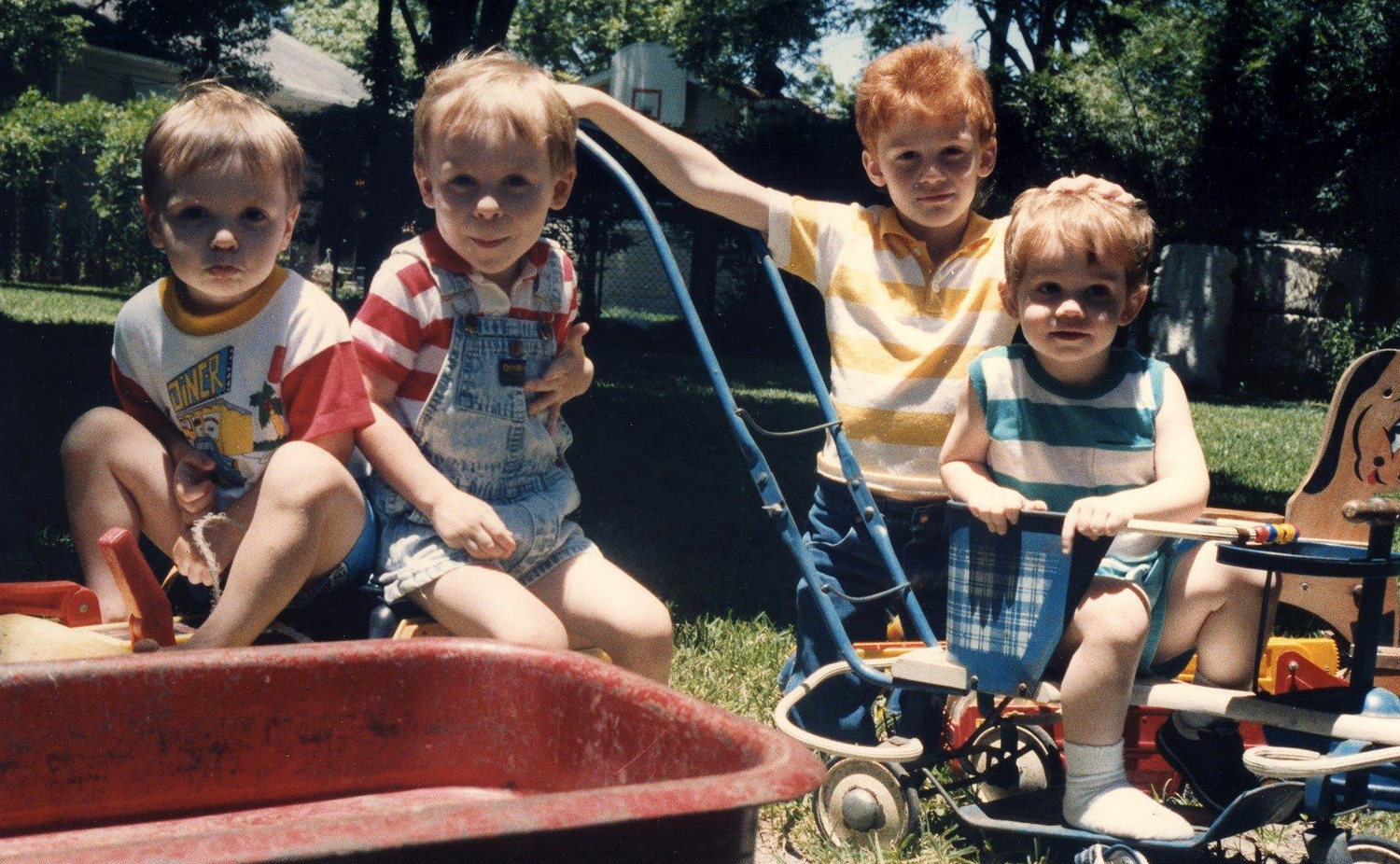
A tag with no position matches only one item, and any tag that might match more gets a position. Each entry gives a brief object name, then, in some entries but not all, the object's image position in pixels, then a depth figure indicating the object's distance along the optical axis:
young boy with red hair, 2.79
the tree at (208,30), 12.01
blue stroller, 2.17
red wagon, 1.61
